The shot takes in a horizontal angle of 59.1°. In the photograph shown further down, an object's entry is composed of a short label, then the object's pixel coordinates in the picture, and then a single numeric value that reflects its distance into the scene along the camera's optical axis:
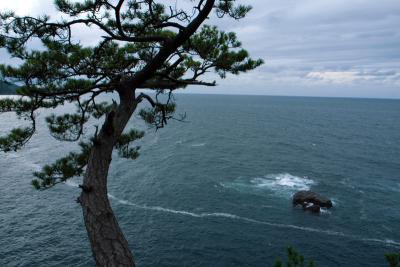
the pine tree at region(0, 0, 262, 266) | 6.96
